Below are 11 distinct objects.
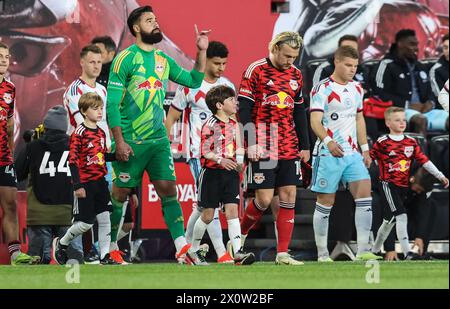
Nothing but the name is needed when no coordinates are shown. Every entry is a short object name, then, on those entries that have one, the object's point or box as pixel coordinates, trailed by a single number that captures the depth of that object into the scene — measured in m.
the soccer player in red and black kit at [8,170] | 13.62
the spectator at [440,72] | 16.84
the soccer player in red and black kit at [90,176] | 12.82
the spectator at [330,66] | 15.52
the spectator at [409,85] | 16.52
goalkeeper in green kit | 12.02
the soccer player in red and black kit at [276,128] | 12.20
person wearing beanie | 14.68
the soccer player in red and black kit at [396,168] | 14.67
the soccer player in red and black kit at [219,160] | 12.54
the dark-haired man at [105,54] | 14.91
